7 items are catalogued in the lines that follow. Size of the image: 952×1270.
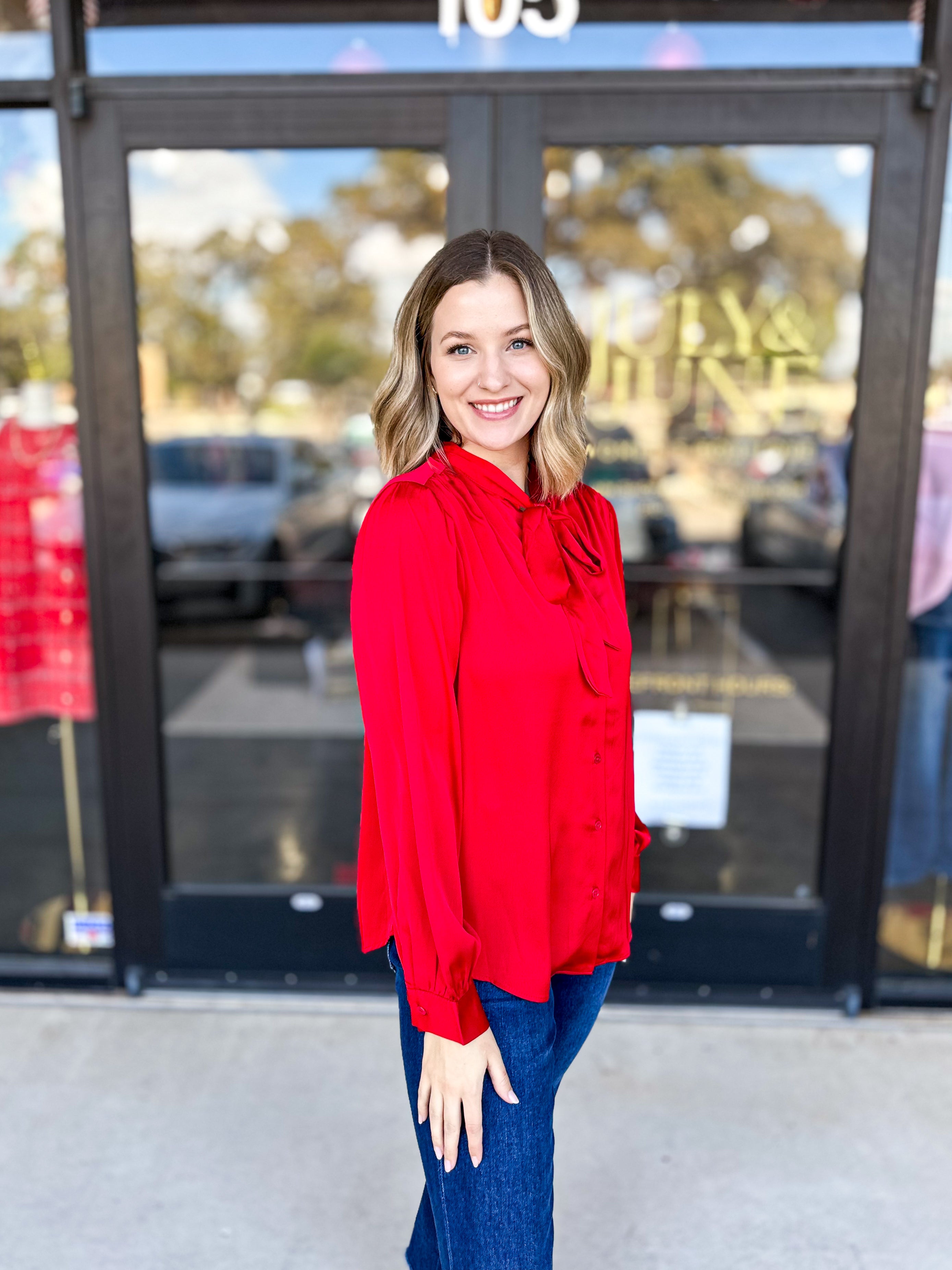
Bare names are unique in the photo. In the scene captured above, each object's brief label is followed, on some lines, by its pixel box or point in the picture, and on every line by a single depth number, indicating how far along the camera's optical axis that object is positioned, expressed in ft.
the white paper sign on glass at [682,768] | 9.70
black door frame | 7.87
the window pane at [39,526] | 9.37
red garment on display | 9.39
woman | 4.12
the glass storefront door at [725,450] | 11.16
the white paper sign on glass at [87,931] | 9.58
